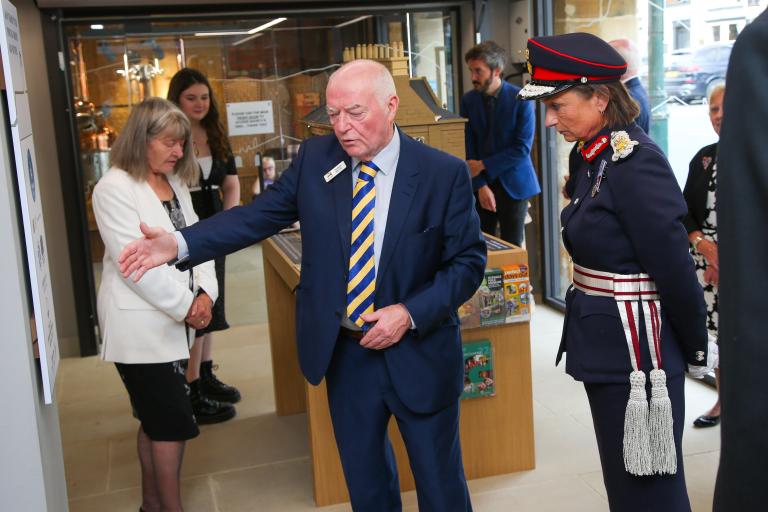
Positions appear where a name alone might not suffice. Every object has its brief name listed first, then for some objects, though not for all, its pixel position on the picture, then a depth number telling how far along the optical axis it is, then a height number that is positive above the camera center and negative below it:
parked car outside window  4.55 +0.01
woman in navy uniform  2.29 -0.55
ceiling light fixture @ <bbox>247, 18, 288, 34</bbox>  6.29 +0.51
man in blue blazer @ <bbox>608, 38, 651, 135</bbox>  4.12 -0.03
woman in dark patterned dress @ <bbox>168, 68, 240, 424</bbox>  4.71 -0.37
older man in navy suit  2.52 -0.48
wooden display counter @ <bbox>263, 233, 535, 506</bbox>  3.64 -1.37
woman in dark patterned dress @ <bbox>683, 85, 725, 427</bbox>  3.63 -0.58
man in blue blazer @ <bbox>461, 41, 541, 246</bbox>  5.45 -0.36
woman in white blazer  3.20 -0.69
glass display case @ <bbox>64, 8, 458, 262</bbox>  6.11 +0.25
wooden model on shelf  3.73 -0.11
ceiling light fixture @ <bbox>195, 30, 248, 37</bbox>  6.23 +0.47
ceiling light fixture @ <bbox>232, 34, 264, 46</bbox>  6.30 +0.42
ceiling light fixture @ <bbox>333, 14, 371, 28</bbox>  6.35 +0.51
